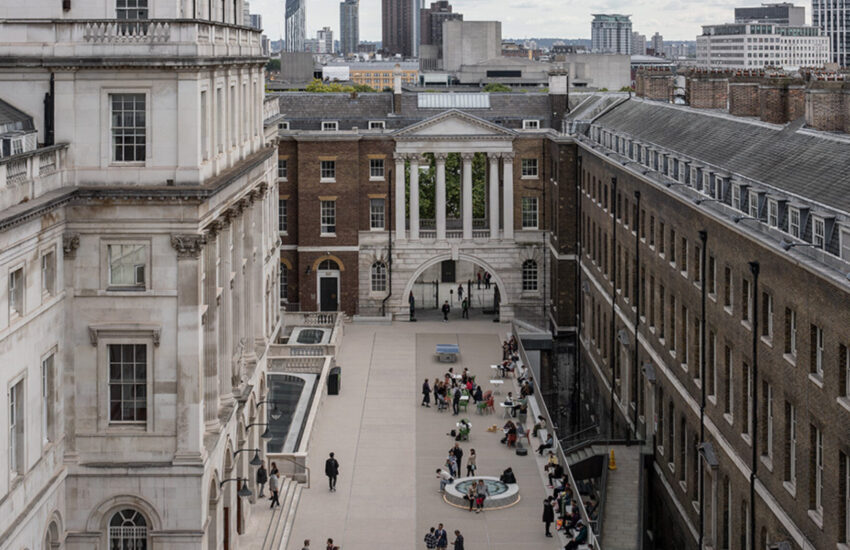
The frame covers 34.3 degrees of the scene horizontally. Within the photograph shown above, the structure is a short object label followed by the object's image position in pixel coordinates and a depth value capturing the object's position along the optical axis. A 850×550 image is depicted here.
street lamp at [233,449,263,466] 45.70
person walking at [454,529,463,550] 46.44
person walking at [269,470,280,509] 49.81
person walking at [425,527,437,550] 47.55
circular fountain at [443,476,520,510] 52.97
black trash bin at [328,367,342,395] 71.94
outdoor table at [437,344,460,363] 79.19
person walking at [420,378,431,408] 69.19
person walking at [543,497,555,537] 49.38
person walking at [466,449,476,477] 56.88
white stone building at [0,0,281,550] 37.88
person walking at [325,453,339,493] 54.69
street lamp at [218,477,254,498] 42.88
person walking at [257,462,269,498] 51.09
